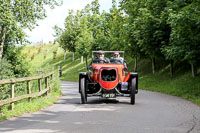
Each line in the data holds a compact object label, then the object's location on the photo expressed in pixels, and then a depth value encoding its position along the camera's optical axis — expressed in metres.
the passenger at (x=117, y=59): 13.61
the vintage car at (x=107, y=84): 12.09
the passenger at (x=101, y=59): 13.62
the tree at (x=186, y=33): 14.42
